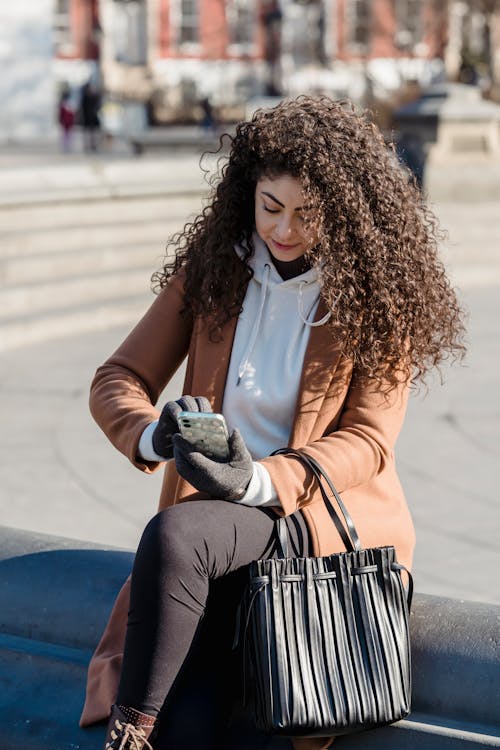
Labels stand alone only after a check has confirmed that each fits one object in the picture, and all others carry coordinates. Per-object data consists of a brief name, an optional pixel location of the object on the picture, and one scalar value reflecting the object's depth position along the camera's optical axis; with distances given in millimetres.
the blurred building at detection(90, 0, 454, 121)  41281
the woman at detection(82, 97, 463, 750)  2619
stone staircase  8906
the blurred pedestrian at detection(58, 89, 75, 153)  24453
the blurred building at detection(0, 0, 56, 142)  26734
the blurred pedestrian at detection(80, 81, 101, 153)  26109
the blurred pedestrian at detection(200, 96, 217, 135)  27094
